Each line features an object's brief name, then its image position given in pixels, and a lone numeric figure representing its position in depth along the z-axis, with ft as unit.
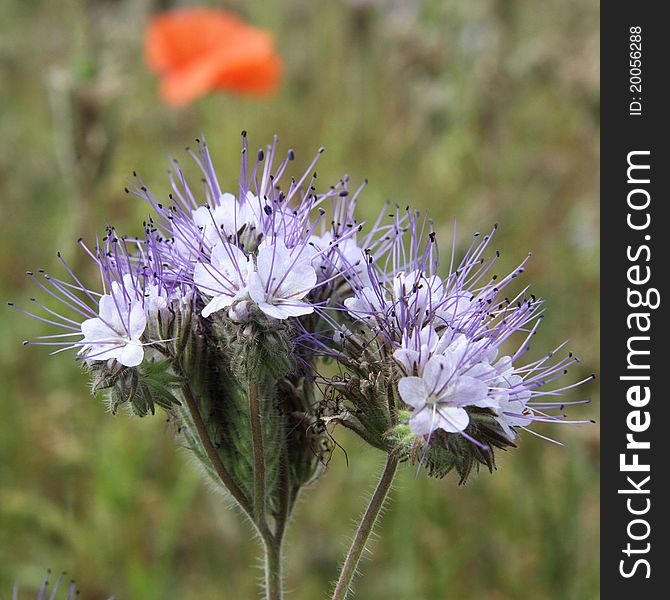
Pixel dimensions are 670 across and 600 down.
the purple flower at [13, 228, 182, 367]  1.08
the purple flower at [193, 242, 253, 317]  1.08
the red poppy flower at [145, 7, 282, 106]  1.77
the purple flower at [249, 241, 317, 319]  1.08
